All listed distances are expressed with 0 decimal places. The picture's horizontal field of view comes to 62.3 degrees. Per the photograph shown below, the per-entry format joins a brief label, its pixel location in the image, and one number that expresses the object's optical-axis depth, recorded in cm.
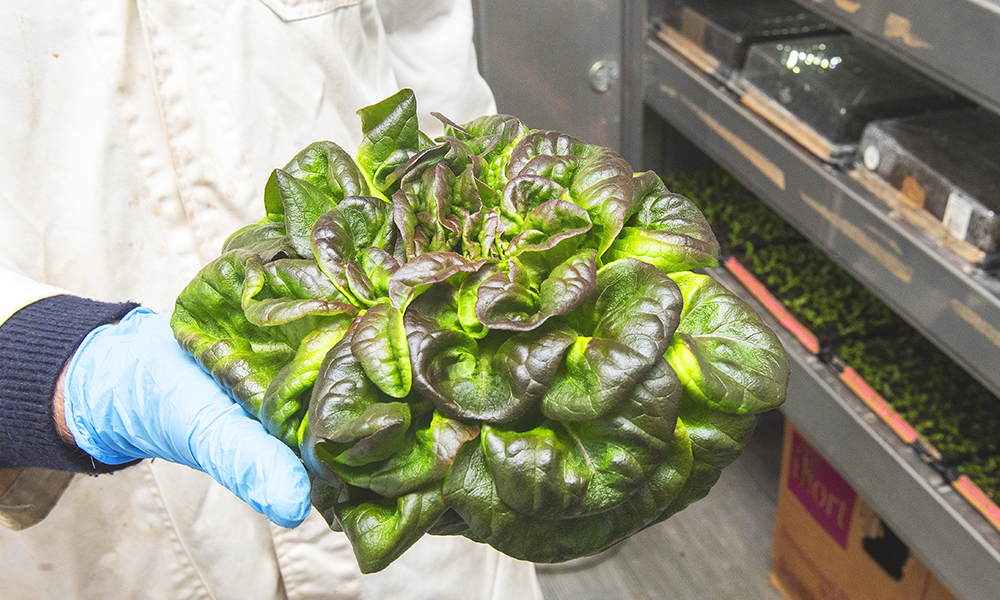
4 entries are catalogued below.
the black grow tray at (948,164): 117
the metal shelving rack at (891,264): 110
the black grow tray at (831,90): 143
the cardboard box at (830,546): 147
